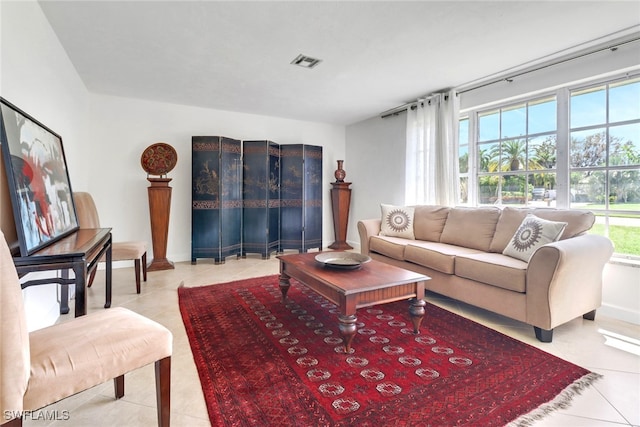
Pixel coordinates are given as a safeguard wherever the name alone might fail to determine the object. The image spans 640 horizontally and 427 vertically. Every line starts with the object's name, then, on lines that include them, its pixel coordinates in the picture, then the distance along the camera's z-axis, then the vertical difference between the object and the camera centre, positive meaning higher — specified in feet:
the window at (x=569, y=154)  8.42 +1.80
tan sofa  6.62 -1.45
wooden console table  4.59 -0.79
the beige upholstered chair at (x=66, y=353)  2.81 -1.58
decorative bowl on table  7.44 -1.30
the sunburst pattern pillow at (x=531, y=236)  7.53 -0.70
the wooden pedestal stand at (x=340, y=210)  17.56 +0.00
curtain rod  8.18 +4.59
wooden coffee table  6.04 -1.67
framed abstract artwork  4.81 +0.60
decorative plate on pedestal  12.89 +2.27
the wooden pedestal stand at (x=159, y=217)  12.73 -0.25
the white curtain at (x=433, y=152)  12.10 +2.46
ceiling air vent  9.32 +4.75
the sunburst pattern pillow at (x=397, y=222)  11.92 -0.50
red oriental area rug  4.51 -2.98
